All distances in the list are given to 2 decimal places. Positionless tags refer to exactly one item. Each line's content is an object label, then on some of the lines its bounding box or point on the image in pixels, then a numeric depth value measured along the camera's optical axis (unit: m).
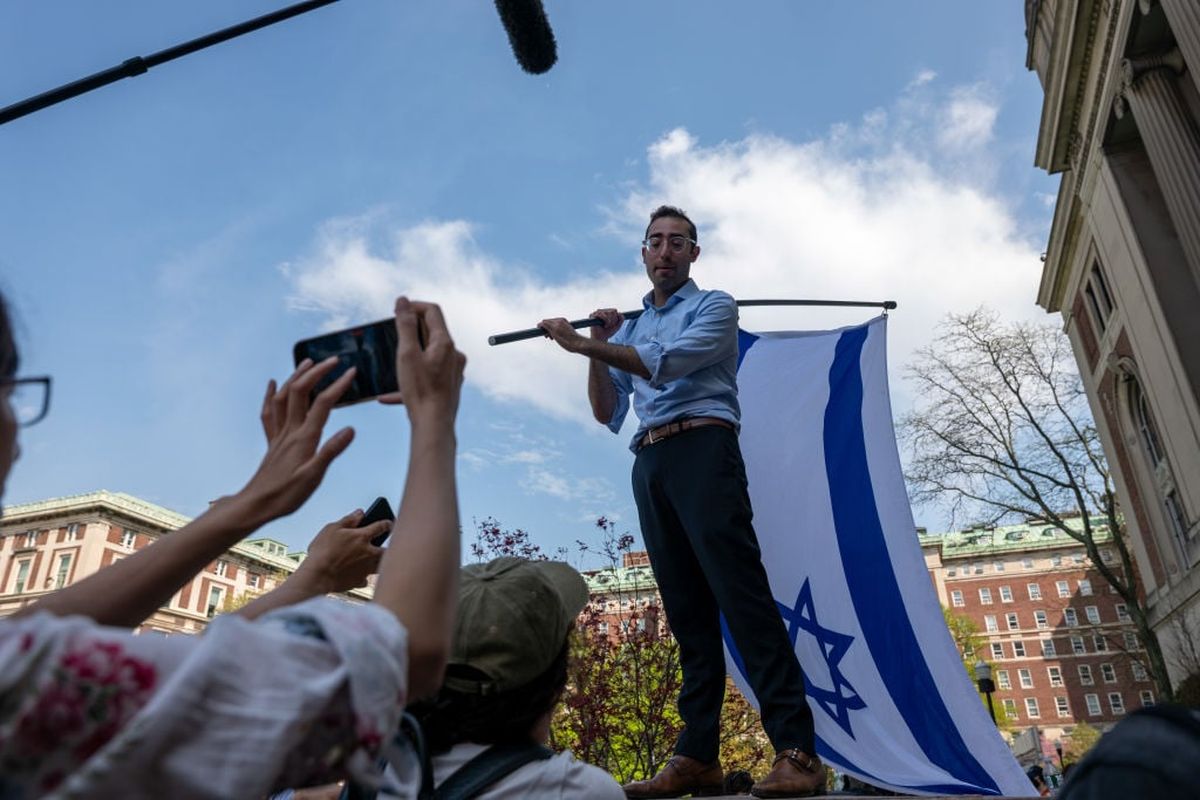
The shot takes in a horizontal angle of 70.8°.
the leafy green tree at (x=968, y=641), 57.66
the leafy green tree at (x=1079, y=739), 62.69
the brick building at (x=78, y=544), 48.72
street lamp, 21.12
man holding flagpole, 3.23
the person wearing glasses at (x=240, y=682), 0.69
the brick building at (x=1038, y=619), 73.56
